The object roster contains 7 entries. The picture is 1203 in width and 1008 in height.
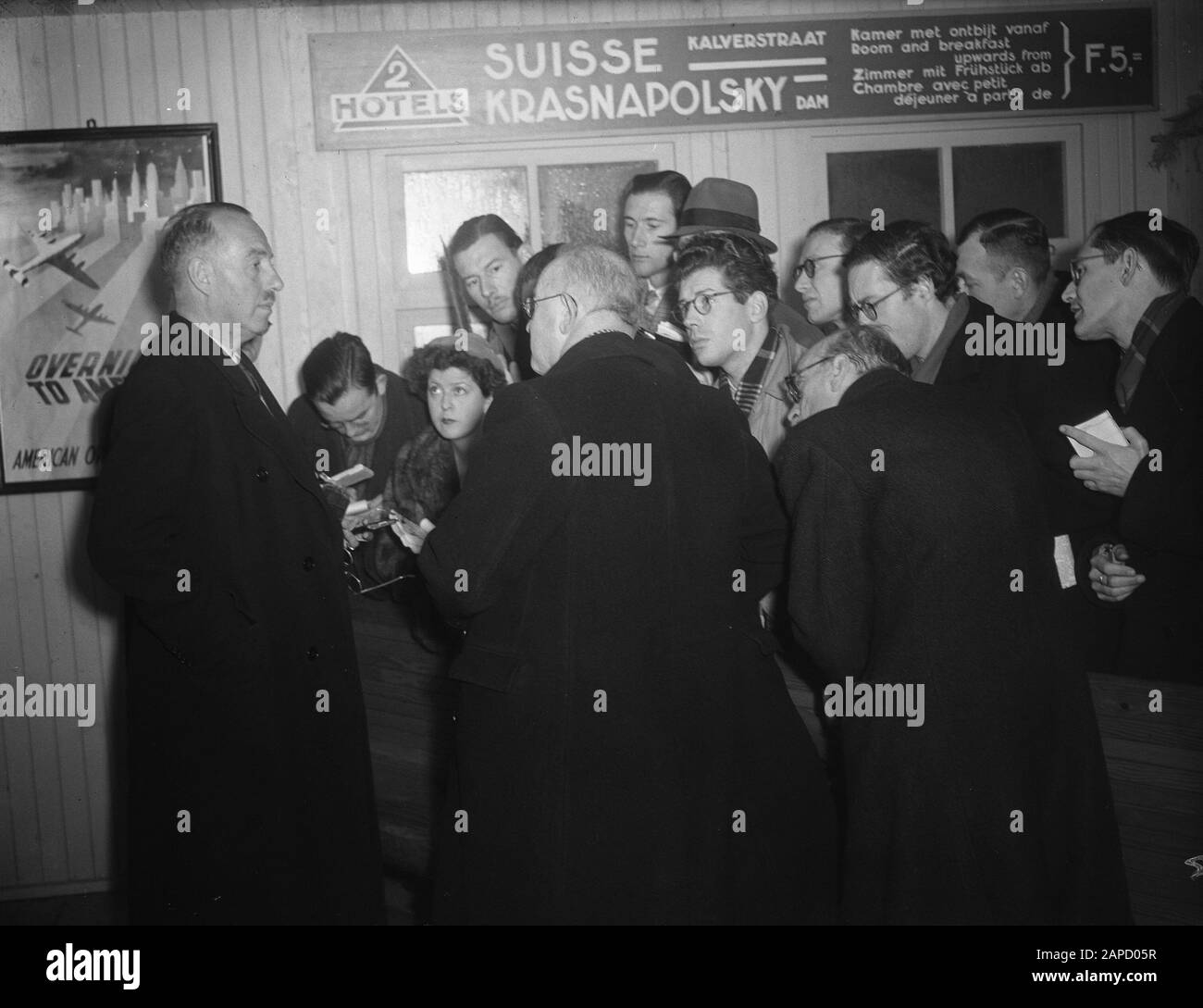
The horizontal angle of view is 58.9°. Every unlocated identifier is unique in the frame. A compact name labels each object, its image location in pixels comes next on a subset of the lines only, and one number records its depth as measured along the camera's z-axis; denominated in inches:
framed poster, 161.8
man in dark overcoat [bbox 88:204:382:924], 94.2
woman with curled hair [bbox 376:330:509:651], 136.6
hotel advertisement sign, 161.6
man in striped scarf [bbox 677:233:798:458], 111.5
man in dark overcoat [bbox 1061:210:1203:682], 99.9
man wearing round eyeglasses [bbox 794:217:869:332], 134.4
